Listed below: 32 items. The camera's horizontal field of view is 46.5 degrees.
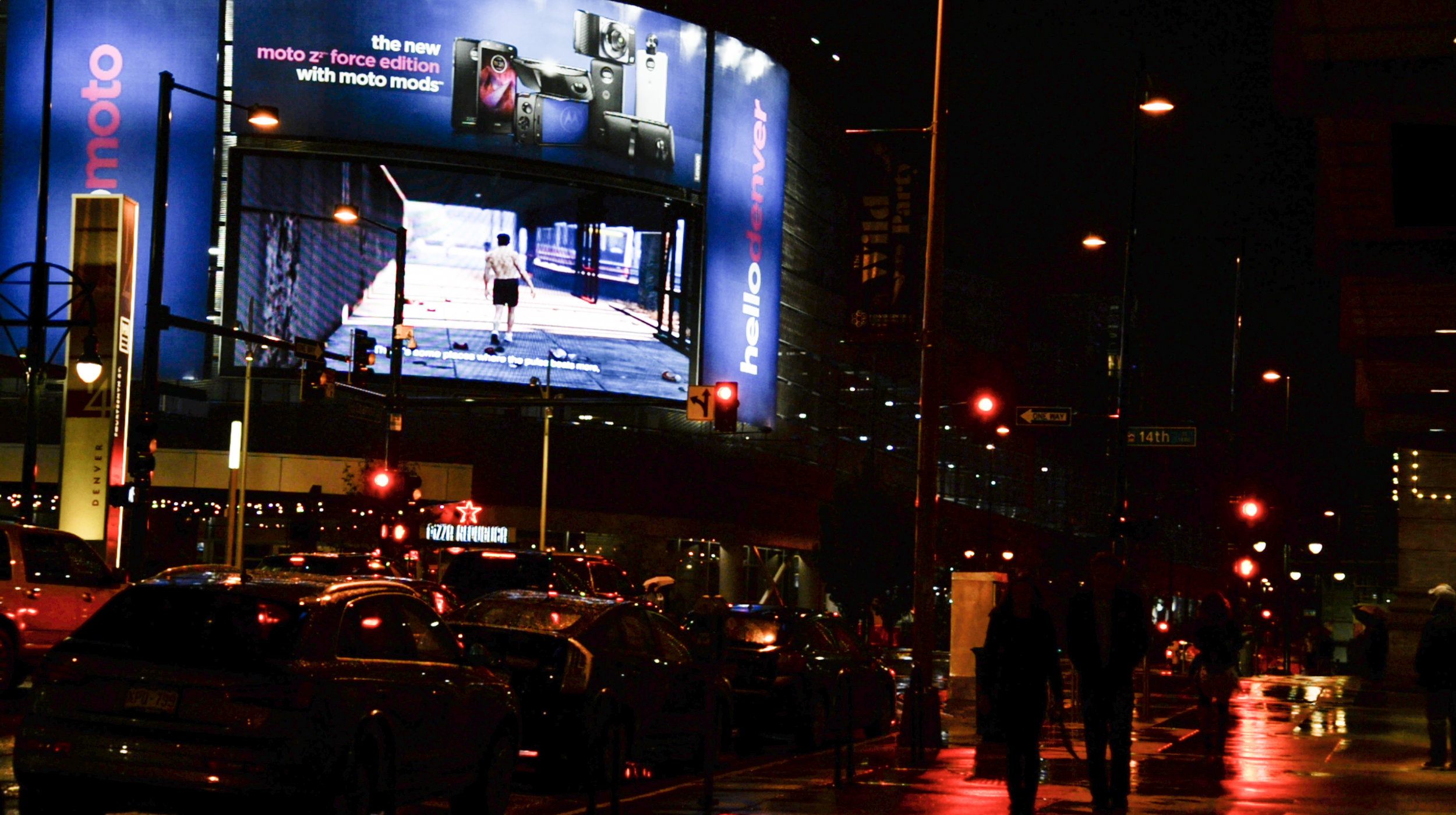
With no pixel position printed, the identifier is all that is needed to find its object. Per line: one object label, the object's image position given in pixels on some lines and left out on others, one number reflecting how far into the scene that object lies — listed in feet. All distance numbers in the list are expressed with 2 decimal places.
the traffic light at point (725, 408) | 113.09
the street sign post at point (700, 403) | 113.91
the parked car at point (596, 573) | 79.41
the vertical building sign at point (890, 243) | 72.64
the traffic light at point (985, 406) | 74.74
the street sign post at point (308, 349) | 108.99
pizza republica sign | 150.82
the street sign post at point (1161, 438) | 91.81
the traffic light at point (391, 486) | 119.65
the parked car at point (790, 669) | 64.64
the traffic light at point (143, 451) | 95.09
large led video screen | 201.05
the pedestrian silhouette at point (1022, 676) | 40.81
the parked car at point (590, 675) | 46.75
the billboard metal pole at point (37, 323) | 98.94
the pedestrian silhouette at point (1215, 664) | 64.49
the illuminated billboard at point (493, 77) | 204.33
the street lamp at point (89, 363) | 95.35
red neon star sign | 153.07
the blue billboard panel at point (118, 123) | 201.67
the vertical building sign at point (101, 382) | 108.78
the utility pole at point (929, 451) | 62.23
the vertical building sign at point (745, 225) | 224.74
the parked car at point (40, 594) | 59.16
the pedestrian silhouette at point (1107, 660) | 43.62
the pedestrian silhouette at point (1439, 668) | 60.18
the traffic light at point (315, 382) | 116.88
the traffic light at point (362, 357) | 121.08
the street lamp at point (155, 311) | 95.09
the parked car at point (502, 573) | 78.28
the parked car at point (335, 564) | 86.48
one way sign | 87.10
